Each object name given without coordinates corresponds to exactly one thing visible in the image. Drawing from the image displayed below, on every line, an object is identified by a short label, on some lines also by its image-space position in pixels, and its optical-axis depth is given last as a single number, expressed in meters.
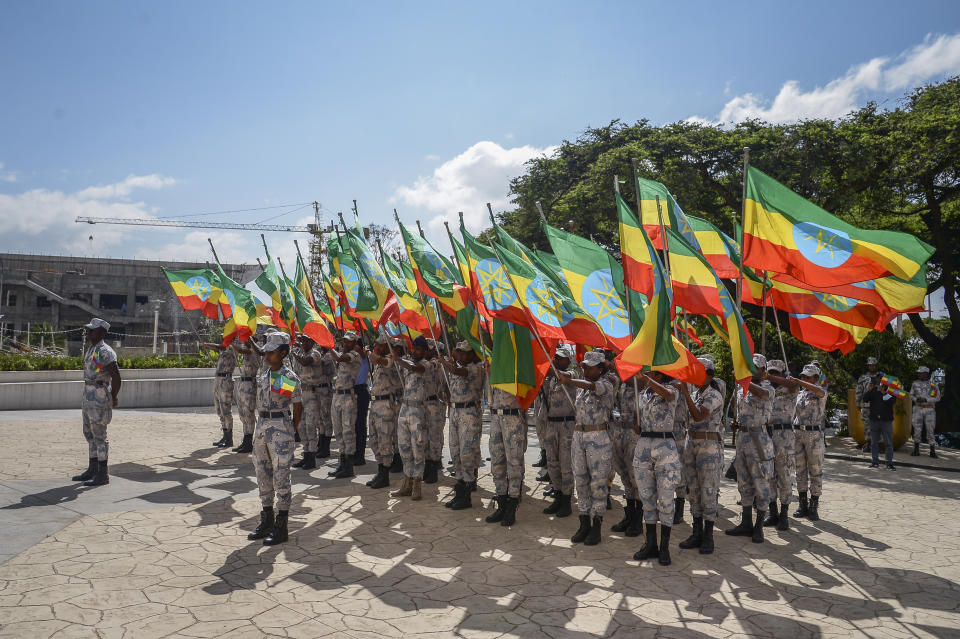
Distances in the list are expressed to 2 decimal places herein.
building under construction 59.97
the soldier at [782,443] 8.13
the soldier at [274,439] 6.85
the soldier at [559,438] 8.55
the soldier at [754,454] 7.62
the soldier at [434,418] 10.23
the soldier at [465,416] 8.74
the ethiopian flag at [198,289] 13.04
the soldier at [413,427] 8.84
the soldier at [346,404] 10.39
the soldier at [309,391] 11.54
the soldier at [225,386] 12.82
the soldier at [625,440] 8.01
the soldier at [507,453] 7.98
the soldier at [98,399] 9.27
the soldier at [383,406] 9.88
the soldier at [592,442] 7.06
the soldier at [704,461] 7.09
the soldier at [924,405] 15.67
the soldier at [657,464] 6.48
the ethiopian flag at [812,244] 6.79
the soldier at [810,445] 8.75
